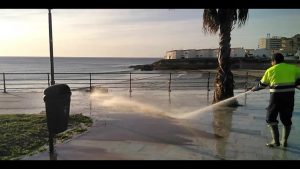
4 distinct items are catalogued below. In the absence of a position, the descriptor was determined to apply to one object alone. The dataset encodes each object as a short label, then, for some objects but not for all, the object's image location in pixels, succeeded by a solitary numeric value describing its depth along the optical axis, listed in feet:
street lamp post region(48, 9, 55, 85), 18.33
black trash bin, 14.20
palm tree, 25.91
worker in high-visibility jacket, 14.31
